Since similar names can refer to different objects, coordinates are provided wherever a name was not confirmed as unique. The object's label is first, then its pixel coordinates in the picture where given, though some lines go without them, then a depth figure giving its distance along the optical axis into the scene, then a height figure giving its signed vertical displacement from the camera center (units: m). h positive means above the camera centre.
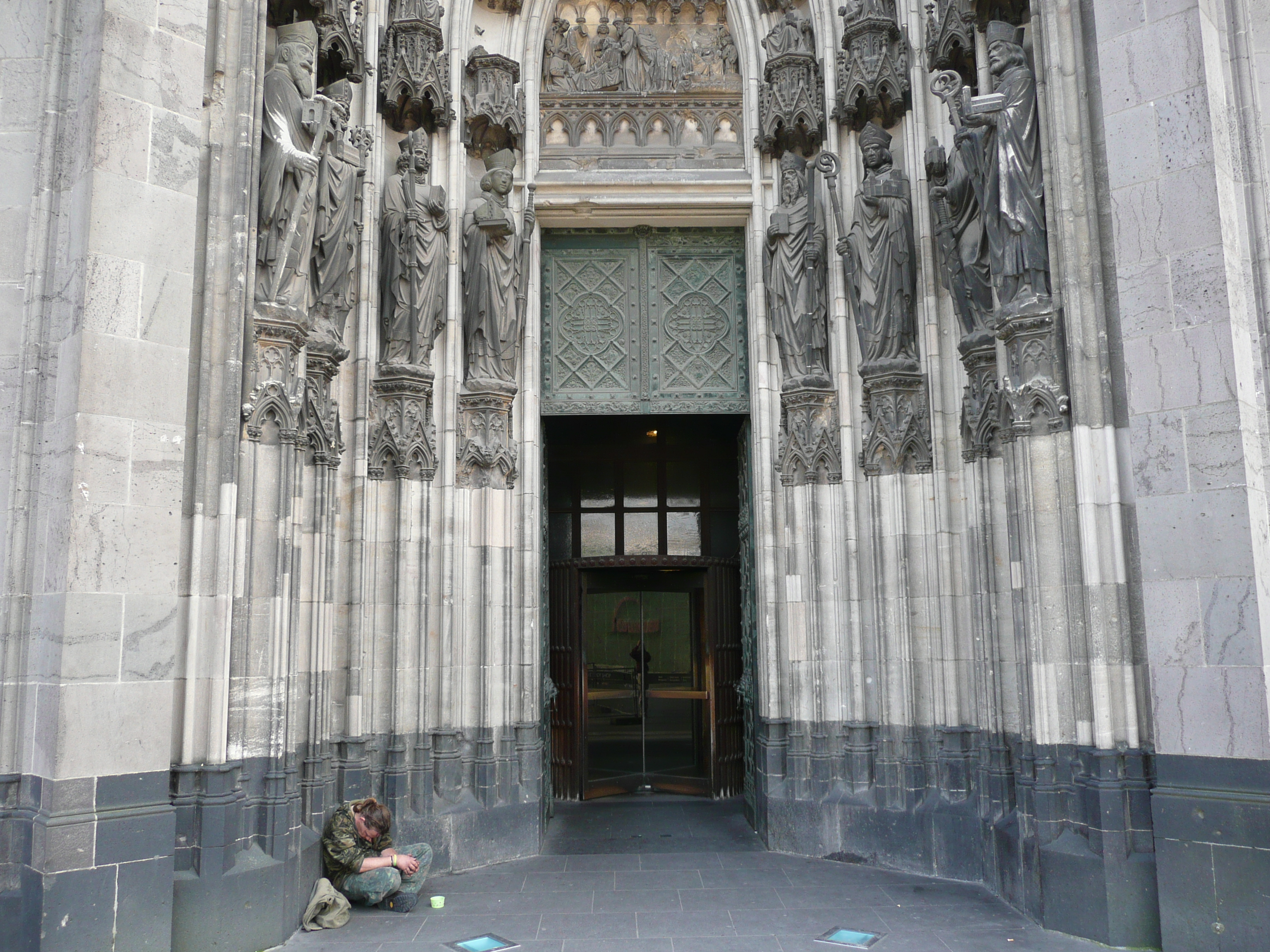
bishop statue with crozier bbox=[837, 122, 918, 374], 8.67 +2.95
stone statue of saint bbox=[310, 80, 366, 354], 7.19 +2.83
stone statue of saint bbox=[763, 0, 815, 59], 9.63 +5.62
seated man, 7.06 -1.88
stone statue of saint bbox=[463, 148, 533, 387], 9.06 +2.98
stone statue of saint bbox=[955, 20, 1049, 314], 6.93 +3.00
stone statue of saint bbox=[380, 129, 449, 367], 8.58 +3.04
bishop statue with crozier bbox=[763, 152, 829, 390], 9.17 +2.94
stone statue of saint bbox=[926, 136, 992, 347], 7.60 +2.81
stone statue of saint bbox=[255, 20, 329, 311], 6.71 +2.96
